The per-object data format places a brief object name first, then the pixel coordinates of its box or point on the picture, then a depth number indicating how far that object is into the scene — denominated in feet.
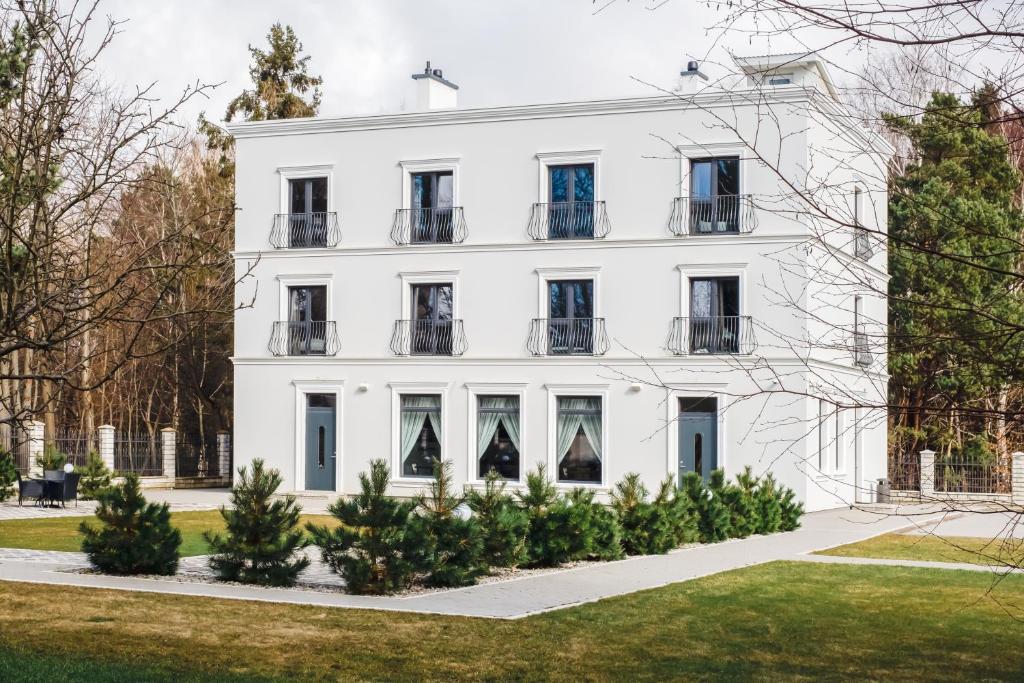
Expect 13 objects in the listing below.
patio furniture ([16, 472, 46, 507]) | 88.94
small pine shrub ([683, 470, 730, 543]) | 70.90
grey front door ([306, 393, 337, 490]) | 114.93
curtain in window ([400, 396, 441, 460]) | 112.68
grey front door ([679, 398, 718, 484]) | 103.09
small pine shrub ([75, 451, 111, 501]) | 98.78
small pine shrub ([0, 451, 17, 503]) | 95.45
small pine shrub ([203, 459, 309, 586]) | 48.57
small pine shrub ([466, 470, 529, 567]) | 53.52
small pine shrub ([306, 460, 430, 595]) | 46.50
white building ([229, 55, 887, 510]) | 104.22
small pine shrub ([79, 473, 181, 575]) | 50.75
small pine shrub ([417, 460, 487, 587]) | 48.91
